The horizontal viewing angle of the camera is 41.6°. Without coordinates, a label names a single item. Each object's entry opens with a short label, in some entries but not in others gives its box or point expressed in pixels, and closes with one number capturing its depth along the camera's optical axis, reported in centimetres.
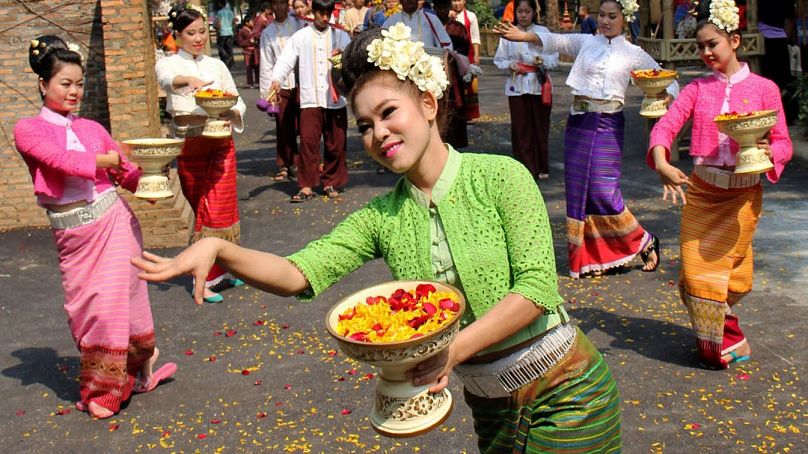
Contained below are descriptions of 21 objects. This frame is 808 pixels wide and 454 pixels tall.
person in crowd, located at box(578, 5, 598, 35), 2527
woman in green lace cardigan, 305
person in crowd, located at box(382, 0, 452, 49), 1319
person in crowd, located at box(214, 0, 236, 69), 3005
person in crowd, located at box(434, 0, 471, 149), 1299
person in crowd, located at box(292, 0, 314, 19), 1388
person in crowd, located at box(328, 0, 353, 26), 2001
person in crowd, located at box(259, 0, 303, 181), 1347
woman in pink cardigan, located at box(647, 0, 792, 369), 632
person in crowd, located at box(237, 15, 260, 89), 2530
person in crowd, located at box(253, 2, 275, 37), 2446
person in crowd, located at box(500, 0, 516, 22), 1470
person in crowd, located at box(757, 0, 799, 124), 1436
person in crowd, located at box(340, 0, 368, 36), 2244
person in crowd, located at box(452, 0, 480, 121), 1406
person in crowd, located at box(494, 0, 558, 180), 1221
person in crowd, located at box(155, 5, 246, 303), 874
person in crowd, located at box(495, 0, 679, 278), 852
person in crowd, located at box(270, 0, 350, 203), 1230
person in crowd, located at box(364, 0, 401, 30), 1863
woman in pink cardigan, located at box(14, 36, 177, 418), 622
